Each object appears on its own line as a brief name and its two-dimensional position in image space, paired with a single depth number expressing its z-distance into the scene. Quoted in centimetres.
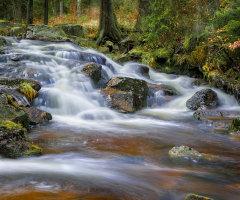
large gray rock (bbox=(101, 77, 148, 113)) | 691
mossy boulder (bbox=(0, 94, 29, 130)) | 388
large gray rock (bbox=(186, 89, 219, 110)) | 743
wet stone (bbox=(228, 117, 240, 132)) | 471
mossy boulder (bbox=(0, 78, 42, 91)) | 578
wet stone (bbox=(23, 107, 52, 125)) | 498
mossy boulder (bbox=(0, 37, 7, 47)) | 1084
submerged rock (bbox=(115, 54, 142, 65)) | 1296
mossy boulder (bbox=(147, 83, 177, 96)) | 859
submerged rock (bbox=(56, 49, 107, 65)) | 1023
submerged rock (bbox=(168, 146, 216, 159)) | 328
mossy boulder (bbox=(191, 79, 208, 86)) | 1014
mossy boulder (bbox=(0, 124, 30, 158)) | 292
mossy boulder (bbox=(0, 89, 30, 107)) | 494
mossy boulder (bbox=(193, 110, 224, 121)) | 614
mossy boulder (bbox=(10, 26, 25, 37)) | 1399
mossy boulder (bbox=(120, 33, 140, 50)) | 1545
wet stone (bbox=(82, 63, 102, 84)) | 821
